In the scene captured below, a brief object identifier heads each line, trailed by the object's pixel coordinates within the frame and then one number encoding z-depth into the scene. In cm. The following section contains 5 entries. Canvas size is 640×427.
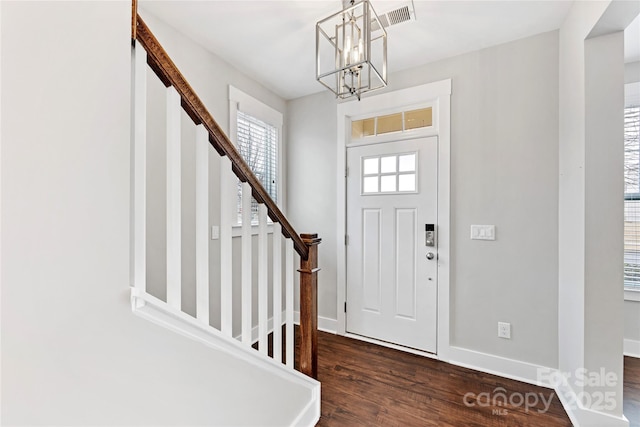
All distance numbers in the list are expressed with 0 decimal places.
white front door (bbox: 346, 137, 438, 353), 241
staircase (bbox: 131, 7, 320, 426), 74
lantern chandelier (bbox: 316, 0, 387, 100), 136
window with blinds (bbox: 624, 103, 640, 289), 237
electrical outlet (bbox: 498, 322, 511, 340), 210
